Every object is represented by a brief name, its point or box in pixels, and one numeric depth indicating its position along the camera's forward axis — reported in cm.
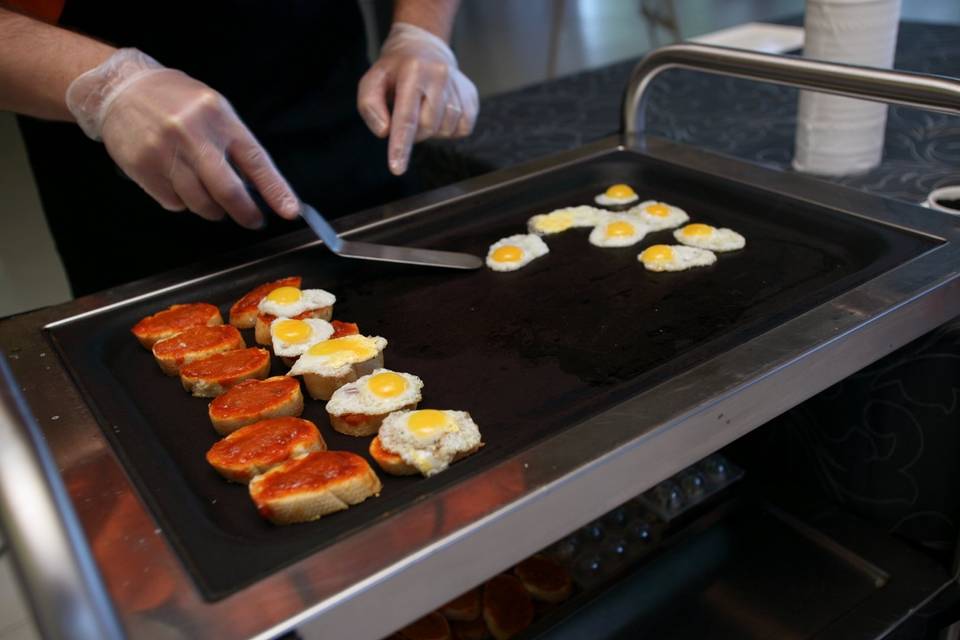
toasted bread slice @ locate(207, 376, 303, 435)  104
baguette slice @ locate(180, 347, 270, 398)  113
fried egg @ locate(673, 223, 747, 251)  140
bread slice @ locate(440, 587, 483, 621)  141
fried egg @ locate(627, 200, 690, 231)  151
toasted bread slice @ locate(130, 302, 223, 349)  124
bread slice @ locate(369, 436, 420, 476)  95
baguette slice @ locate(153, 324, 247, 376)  117
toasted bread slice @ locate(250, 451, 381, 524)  87
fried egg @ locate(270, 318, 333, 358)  119
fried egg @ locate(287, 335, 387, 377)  112
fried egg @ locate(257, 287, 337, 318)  127
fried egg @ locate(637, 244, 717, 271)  137
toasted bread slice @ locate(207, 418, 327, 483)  95
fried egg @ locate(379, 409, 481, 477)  94
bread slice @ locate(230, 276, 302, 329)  130
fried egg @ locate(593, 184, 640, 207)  160
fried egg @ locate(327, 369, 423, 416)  105
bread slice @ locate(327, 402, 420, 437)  104
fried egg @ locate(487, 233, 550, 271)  140
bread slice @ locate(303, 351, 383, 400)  112
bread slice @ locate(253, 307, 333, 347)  125
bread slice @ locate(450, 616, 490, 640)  141
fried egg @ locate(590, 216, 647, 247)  146
